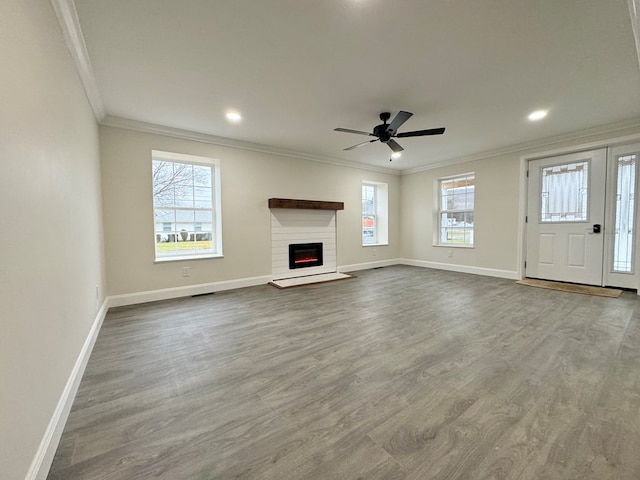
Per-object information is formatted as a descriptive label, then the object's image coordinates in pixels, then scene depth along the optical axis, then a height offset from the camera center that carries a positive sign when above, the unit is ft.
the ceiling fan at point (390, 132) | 10.28 +3.97
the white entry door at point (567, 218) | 13.73 +0.47
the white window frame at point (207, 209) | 13.08 +1.20
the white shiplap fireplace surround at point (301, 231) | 16.46 -0.16
